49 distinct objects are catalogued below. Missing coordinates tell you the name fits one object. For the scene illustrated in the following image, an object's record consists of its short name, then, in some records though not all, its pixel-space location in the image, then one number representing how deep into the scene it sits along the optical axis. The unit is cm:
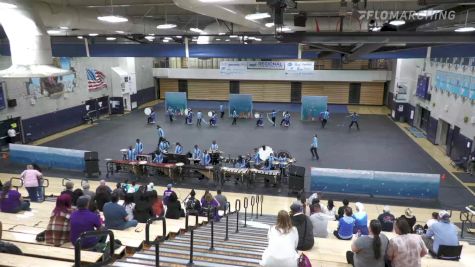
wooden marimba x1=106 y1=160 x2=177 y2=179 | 1529
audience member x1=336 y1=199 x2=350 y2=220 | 948
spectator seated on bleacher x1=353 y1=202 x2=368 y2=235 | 826
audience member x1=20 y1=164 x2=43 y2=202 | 1062
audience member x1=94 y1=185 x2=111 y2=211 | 819
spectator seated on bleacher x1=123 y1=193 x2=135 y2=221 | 805
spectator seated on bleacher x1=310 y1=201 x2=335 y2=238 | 767
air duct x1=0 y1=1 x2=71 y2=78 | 822
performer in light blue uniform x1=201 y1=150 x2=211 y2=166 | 1584
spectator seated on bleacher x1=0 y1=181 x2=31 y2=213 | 792
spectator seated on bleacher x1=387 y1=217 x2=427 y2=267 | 446
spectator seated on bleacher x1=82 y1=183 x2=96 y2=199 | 885
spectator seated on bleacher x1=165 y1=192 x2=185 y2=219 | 897
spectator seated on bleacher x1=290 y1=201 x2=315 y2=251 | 573
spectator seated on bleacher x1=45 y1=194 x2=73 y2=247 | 545
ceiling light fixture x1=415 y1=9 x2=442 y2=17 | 750
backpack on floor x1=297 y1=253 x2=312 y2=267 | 441
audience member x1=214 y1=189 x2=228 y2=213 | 1067
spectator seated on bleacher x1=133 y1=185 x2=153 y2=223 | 818
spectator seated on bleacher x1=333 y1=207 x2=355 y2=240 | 773
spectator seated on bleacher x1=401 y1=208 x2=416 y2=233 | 802
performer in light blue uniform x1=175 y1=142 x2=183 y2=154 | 1697
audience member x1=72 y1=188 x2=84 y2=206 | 824
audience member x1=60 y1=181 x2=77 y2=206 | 819
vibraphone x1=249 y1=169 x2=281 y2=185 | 1461
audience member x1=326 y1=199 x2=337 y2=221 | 1009
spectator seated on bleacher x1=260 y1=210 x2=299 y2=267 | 427
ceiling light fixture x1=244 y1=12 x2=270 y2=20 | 828
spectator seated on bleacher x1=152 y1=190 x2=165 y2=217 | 847
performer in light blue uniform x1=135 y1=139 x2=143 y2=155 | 1700
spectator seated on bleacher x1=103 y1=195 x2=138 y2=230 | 667
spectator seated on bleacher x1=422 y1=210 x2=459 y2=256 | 680
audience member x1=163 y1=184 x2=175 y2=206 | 969
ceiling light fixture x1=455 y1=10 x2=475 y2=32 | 712
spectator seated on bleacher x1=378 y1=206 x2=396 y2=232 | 902
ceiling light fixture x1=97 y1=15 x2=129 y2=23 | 990
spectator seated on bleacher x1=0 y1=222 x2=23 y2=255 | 433
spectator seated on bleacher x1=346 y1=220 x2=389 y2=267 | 444
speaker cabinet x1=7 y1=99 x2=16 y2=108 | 1988
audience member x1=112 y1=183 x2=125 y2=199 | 977
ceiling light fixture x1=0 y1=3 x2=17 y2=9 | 788
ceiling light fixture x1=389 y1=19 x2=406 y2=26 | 664
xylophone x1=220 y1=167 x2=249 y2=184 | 1477
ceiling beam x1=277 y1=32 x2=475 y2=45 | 563
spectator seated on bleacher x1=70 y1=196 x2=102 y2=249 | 516
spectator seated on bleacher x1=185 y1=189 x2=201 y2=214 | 945
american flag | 2745
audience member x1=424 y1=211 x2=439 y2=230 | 811
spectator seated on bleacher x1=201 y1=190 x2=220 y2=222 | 967
